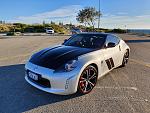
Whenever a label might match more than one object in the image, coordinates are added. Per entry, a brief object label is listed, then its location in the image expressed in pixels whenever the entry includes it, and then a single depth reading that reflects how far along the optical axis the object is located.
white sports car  2.18
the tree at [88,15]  35.50
